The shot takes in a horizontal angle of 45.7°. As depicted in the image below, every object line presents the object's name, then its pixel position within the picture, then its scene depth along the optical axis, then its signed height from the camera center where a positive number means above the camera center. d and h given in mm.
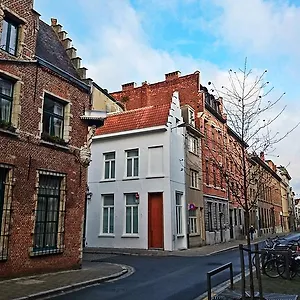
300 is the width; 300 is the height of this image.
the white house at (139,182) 22625 +2893
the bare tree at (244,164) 9047 +1710
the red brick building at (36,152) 11234 +2516
